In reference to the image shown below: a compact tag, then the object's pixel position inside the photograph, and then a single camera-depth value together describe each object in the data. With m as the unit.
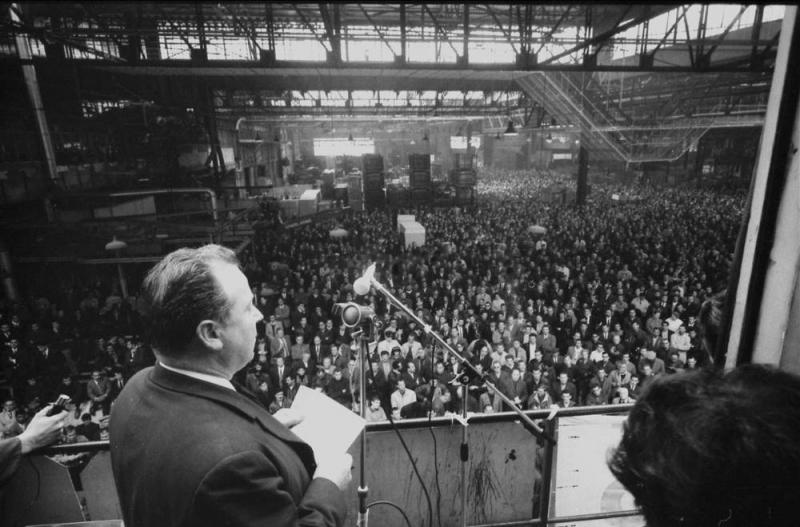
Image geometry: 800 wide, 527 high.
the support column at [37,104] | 12.91
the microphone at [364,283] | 2.15
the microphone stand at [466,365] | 2.25
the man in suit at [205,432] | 1.13
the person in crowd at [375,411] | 6.93
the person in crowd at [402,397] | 7.22
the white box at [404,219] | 18.30
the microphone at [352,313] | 2.04
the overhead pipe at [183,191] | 15.90
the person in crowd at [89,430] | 6.43
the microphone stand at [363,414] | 2.16
